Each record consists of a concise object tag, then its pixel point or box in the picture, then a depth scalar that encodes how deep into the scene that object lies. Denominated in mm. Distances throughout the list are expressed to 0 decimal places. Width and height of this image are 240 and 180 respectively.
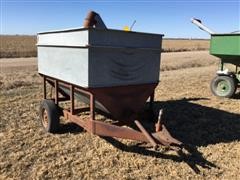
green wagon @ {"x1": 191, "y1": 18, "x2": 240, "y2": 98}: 4988
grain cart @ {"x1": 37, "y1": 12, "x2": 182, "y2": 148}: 2699
